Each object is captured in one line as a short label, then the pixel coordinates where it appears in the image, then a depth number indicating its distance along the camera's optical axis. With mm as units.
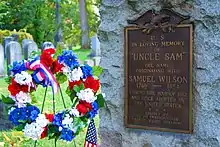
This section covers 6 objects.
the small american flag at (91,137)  3894
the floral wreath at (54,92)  3311
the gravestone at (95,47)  17391
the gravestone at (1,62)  12927
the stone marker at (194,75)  3697
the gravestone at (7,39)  19469
